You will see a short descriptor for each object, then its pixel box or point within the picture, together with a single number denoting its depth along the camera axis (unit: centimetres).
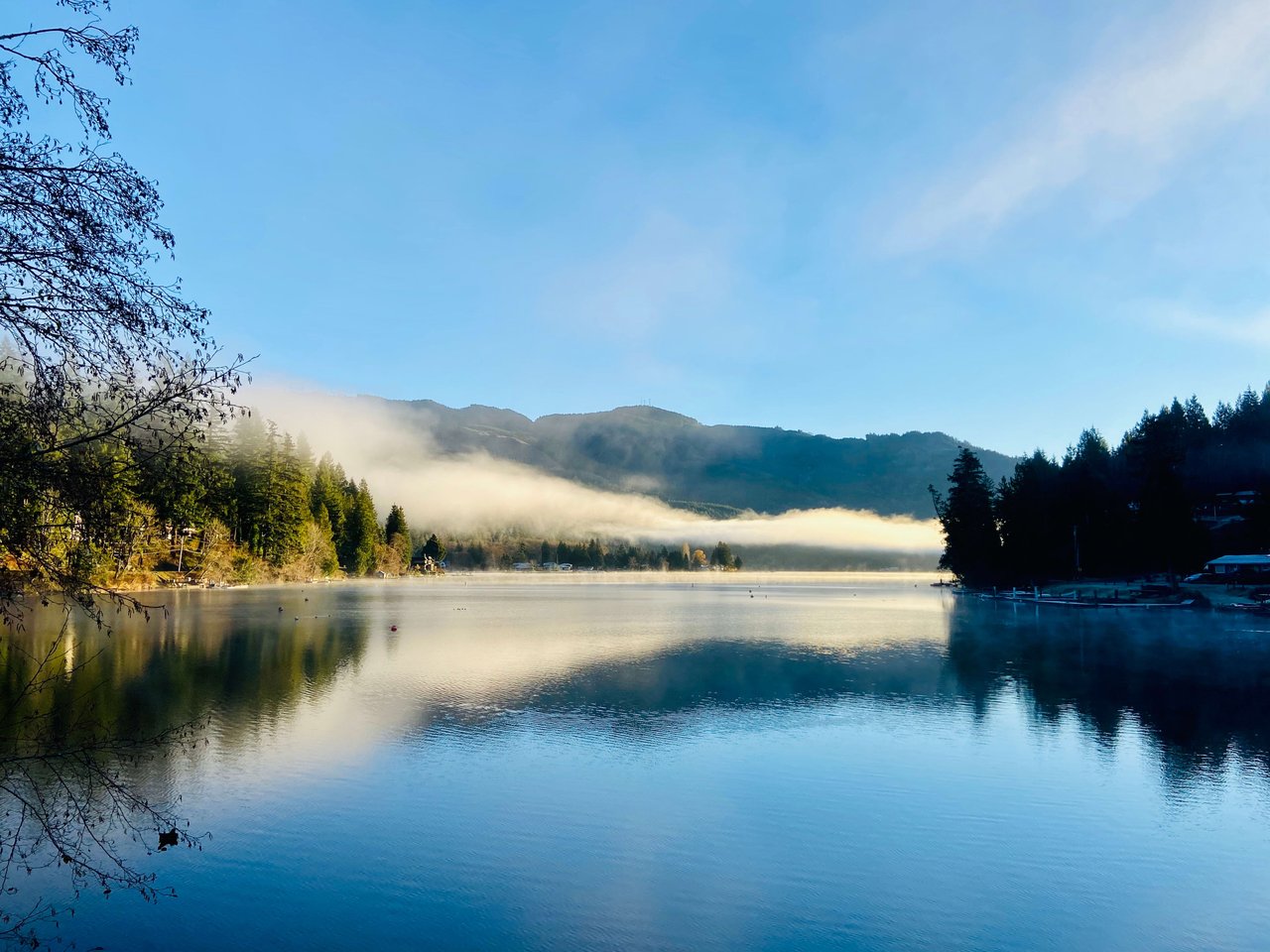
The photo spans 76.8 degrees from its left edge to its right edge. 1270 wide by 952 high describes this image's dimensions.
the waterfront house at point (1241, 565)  7306
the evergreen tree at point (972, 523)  9781
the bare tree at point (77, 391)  700
